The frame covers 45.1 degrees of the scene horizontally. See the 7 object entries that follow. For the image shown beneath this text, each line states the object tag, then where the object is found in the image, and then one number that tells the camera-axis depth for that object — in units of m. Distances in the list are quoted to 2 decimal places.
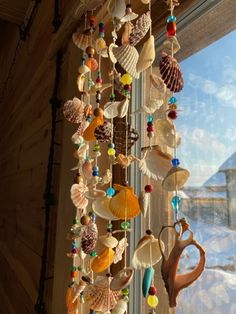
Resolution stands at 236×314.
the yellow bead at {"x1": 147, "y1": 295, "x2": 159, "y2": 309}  0.34
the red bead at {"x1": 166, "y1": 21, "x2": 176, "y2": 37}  0.35
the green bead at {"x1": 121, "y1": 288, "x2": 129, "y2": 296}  0.40
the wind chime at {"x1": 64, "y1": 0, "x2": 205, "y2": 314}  0.33
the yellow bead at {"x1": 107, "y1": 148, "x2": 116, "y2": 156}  0.43
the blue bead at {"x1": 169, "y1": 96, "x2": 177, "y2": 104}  0.36
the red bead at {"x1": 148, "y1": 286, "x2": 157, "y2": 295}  0.34
